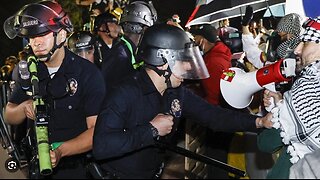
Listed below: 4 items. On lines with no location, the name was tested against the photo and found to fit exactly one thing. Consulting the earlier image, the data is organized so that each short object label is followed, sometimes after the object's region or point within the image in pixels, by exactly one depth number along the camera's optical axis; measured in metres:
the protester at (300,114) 1.46
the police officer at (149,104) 1.54
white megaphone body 1.67
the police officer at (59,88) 1.61
